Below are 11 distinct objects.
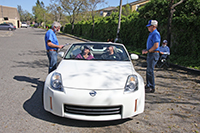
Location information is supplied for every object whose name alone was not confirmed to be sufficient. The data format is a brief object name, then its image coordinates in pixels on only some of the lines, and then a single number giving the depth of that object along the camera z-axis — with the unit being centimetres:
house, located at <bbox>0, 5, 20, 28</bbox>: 7900
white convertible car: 316
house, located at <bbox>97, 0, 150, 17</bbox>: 5812
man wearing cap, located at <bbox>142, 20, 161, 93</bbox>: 503
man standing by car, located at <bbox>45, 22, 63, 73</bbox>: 527
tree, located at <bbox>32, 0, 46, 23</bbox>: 8570
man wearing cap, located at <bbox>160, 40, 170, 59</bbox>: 918
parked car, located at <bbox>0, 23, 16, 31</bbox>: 4177
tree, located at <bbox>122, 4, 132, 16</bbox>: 4897
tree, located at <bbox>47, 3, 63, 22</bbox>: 4758
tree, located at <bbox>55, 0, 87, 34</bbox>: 3659
